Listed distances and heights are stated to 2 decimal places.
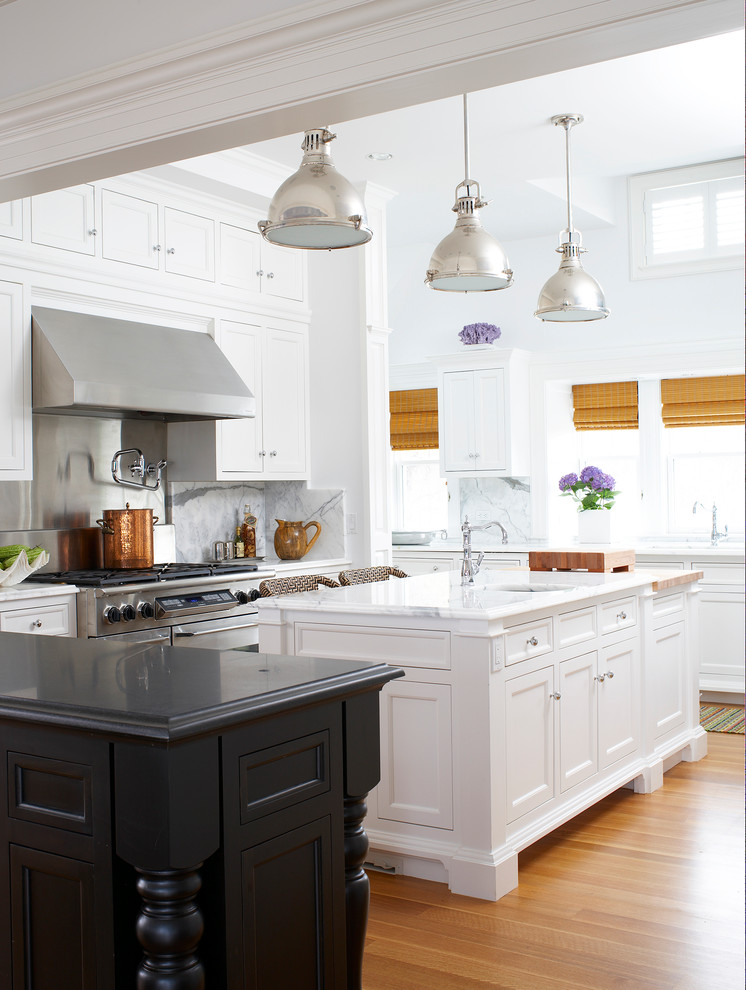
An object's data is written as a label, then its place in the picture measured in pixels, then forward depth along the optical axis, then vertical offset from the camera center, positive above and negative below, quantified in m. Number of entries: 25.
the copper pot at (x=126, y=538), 4.76 -0.17
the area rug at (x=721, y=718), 5.45 -1.29
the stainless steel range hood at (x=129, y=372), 4.28 +0.61
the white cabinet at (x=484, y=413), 6.93 +0.60
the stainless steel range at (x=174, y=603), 4.15 -0.46
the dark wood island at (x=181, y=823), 1.49 -0.52
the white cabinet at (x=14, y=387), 4.21 +0.50
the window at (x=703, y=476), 6.67 +0.12
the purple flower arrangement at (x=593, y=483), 5.53 +0.07
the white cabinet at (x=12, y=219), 4.16 +1.21
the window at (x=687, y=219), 6.41 +1.83
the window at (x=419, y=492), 7.80 +0.05
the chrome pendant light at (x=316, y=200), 2.73 +0.84
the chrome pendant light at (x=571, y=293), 4.05 +0.84
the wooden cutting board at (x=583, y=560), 4.53 -0.30
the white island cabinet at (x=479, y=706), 3.17 -0.72
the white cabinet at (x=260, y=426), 5.30 +0.41
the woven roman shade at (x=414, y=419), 7.69 +0.63
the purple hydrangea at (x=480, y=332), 7.09 +1.19
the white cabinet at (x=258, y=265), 5.35 +1.32
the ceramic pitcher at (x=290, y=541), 5.68 -0.24
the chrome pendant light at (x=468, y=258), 3.43 +0.84
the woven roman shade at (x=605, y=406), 6.96 +0.64
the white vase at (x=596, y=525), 5.64 -0.17
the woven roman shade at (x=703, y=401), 6.59 +0.64
